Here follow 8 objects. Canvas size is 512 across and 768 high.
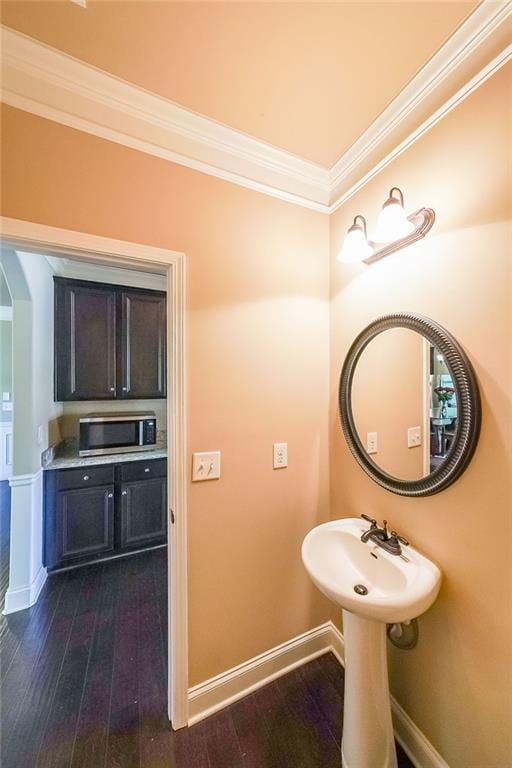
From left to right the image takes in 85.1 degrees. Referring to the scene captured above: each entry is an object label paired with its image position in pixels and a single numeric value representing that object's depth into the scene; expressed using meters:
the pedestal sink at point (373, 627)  0.95
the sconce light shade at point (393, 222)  1.09
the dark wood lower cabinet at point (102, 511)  2.28
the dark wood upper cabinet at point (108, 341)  2.51
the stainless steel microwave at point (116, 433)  2.52
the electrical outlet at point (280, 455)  1.51
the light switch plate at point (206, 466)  1.30
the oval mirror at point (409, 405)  1.00
